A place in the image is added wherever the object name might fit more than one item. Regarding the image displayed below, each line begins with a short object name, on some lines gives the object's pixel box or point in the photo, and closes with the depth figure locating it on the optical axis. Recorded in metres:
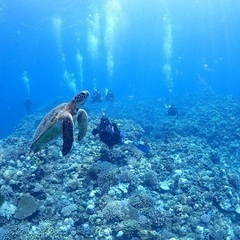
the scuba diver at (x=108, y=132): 9.90
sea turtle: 5.31
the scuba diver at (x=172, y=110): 13.82
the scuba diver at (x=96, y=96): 16.83
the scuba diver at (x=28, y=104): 23.55
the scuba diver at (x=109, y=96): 17.70
